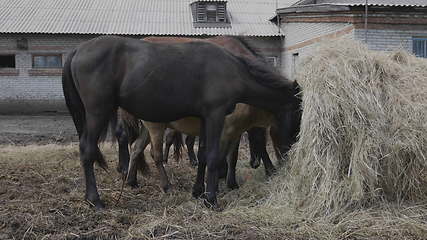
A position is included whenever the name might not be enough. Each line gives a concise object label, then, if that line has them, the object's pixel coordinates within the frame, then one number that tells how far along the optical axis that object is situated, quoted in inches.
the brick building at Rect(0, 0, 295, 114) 755.4
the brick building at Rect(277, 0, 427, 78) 537.3
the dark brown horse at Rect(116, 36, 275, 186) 248.5
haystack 177.5
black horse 195.6
